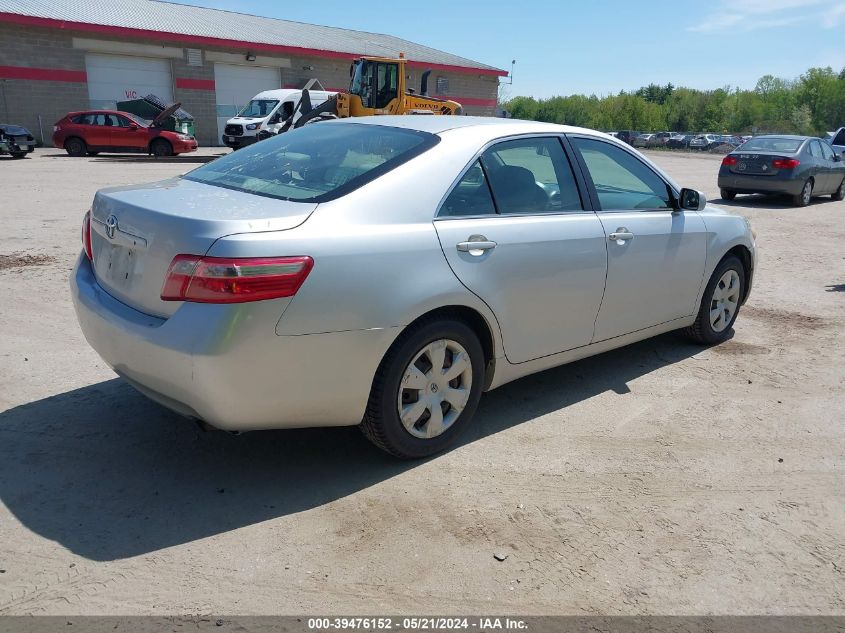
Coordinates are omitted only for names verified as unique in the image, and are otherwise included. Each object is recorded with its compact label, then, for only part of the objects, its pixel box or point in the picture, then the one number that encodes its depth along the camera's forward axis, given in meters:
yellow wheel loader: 23.22
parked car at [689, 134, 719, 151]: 59.47
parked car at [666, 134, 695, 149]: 62.34
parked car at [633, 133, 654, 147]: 63.88
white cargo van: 26.50
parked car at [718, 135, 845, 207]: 15.80
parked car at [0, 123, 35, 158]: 22.53
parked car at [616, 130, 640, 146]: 60.86
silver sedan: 3.03
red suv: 25.28
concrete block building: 30.31
